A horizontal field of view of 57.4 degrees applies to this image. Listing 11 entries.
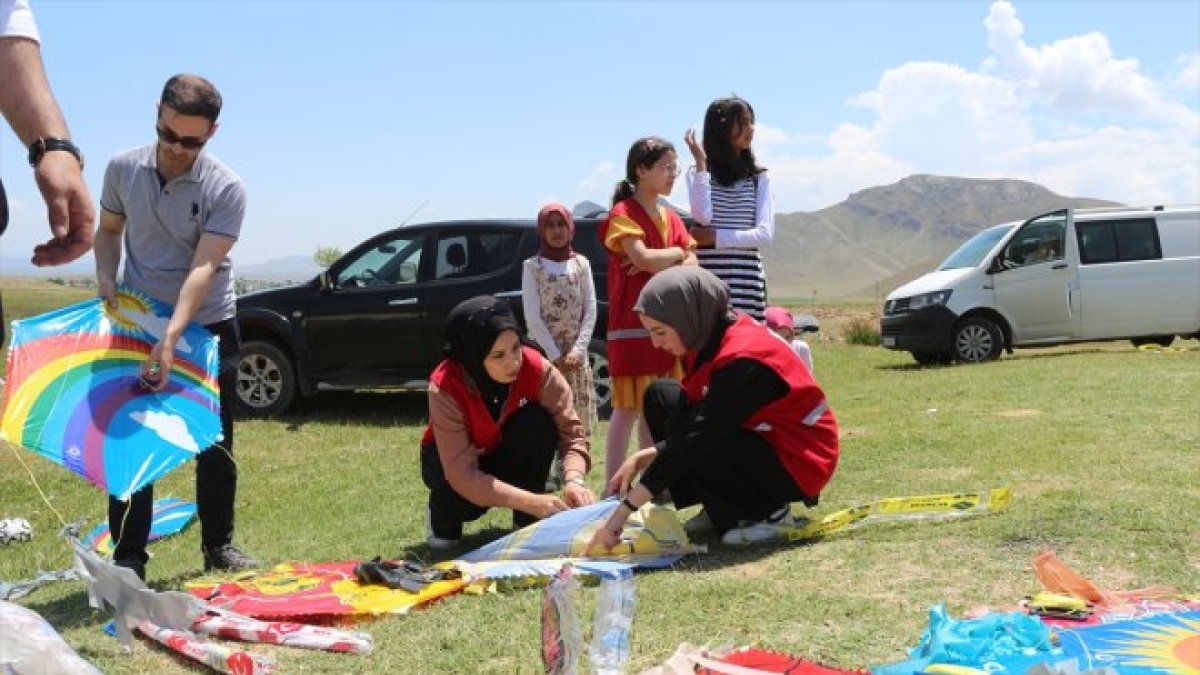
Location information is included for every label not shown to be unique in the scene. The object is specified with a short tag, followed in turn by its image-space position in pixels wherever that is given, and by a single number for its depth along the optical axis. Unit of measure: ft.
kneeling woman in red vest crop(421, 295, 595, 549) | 13.33
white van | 43.47
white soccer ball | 17.47
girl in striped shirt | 16.67
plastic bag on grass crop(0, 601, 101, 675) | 7.28
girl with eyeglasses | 15.99
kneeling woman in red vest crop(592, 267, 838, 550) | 12.49
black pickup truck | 30.32
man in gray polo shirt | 12.30
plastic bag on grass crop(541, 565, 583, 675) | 8.00
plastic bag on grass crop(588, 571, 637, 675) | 8.63
